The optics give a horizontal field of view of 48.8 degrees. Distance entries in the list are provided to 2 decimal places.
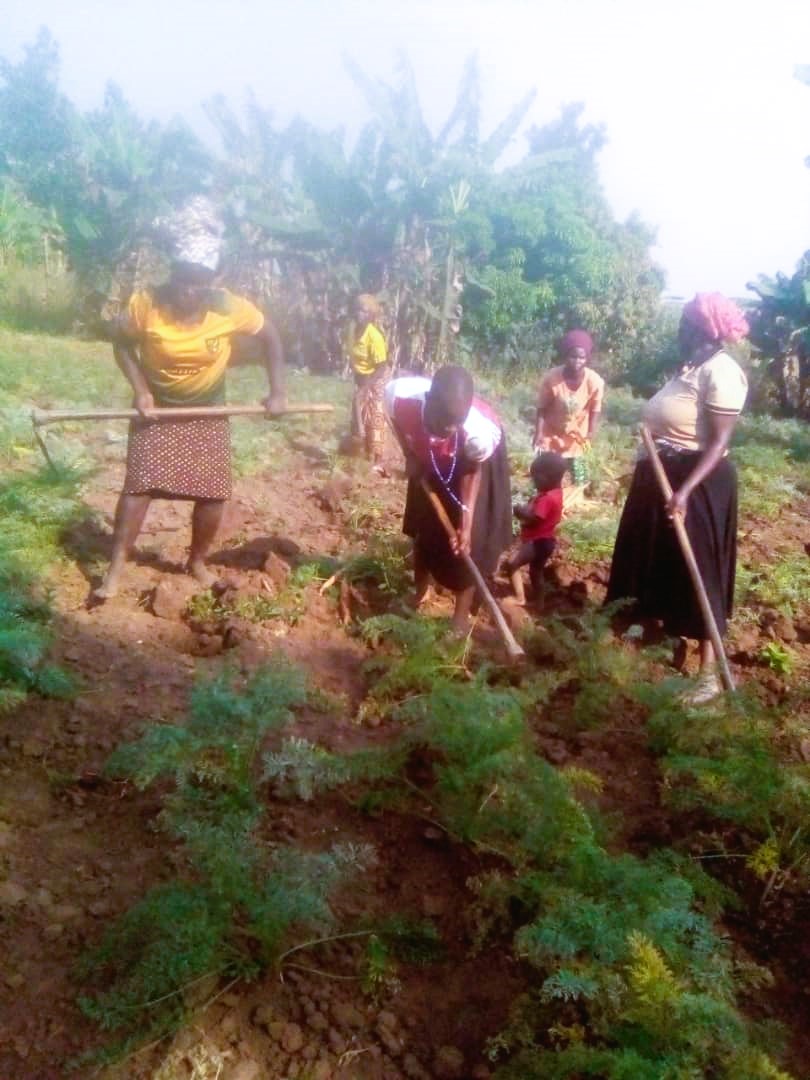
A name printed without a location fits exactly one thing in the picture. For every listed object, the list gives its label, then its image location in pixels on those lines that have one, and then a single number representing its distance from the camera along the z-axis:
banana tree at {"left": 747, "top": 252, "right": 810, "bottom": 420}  13.34
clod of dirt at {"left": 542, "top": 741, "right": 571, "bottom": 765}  3.41
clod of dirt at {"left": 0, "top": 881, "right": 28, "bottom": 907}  2.38
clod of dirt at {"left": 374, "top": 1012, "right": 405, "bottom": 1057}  2.12
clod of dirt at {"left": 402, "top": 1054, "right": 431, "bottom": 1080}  2.06
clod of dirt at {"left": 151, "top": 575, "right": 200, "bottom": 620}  4.32
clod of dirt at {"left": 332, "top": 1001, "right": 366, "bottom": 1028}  2.16
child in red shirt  4.82
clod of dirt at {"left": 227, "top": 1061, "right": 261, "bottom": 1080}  2.02
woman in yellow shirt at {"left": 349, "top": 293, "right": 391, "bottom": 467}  7.81
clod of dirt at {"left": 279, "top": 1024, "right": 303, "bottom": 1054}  2.09
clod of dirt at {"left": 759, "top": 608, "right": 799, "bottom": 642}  4.83
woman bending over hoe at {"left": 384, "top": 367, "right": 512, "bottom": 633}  3.70
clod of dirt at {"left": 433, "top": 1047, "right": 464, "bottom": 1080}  2.07
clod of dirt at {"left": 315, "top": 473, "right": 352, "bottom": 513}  6.14
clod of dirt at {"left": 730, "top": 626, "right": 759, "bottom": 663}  4.58
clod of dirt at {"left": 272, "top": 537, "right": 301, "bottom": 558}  5.24
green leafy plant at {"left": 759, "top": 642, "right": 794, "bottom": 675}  4.43
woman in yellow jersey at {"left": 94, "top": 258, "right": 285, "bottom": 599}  4.08
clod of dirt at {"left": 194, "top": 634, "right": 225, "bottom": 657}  4.06
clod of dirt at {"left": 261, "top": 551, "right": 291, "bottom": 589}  4.71
